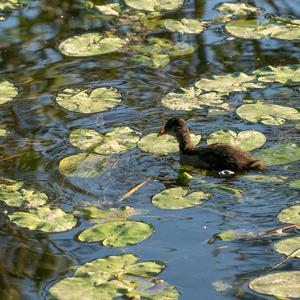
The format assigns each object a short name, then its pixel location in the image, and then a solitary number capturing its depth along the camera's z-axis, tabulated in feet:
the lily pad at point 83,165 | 58.44
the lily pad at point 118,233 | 49.49
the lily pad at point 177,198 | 53.06
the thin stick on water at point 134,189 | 55.57
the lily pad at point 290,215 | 50.57
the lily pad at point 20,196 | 54.80
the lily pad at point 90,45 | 75.77
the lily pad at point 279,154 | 57.82
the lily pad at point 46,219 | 51.93
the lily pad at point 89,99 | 66.08
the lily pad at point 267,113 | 62.39
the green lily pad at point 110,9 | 83.68
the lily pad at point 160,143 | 60.80
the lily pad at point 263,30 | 76.74
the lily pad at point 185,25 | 78.84
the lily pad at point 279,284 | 43.70
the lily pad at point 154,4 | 83.56
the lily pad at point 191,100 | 65.62
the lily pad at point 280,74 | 68.28
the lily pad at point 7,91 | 69.28
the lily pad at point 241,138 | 59.82
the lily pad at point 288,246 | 47.42
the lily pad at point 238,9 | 81.97
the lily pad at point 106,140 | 60.63
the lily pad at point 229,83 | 67.72
